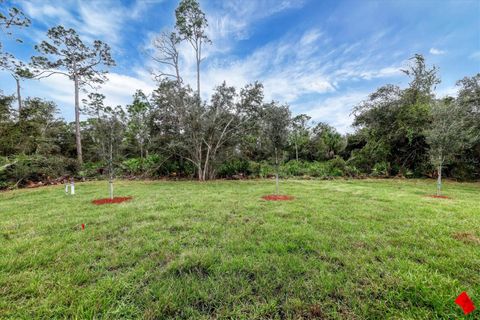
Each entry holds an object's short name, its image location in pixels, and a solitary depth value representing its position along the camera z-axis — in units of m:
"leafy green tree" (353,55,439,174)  11.28
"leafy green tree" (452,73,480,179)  9.91
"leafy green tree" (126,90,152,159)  12.29
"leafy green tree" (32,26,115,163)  12.24
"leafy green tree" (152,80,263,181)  10.28
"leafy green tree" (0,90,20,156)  9.66
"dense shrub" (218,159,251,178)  11.95
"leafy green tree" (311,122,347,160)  19.11
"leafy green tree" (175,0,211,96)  11.03
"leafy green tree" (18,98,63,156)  10.94
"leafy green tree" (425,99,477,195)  6.34
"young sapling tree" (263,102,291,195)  6.04
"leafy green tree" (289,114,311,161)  19.97
